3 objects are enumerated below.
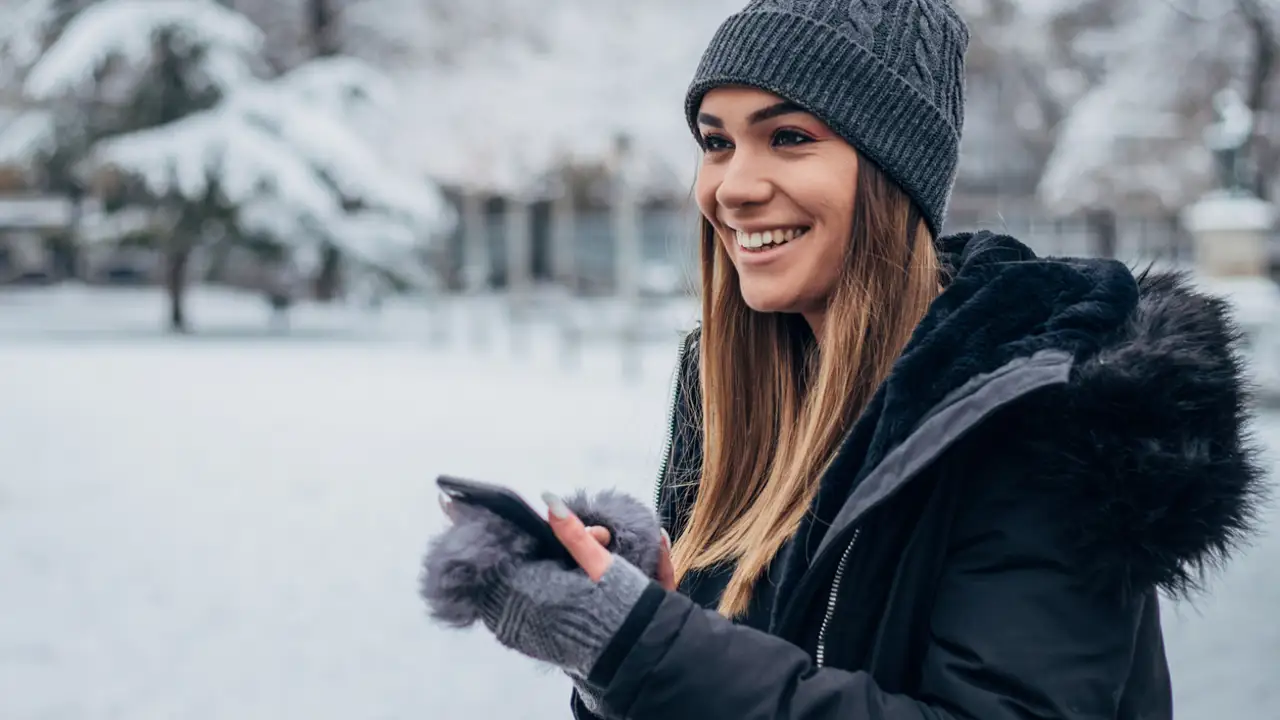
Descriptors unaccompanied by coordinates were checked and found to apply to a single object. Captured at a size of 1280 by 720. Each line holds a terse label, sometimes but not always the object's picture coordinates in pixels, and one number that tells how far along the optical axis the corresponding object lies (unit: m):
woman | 1.21
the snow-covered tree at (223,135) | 18.61
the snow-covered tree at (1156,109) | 20.06
